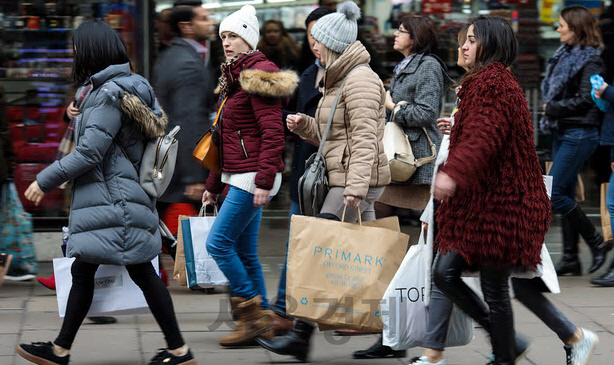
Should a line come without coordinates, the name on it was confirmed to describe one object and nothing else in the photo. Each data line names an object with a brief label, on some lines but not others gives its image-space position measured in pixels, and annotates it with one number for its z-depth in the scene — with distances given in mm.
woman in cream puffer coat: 9742
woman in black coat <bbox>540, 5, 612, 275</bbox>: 13961
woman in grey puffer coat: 9156
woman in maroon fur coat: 8523
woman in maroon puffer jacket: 10187
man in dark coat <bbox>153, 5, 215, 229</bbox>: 12414
